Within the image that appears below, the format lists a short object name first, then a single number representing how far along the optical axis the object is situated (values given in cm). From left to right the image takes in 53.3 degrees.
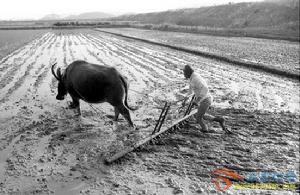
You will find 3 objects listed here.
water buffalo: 606
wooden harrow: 496
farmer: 566
